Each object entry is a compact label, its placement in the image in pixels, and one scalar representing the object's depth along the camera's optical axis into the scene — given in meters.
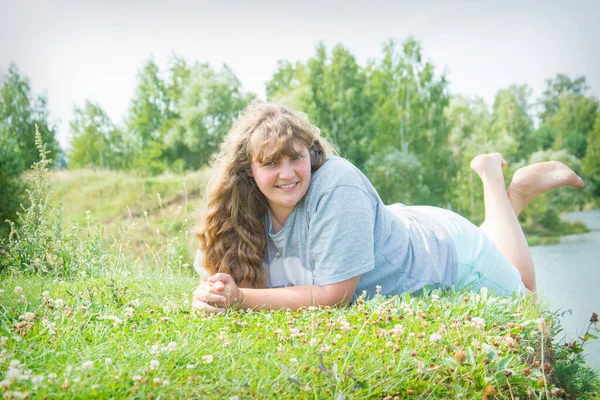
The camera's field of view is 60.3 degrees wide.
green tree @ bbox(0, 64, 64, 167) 15.30
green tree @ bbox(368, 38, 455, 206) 19.84
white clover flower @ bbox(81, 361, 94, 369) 1.90
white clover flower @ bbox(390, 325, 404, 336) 2.48
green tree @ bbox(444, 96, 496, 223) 19.81
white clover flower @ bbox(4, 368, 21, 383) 1.68
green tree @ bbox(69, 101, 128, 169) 20.52
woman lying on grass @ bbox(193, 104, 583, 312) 3.13
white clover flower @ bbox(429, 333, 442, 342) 2.31
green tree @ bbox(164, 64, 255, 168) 20.66
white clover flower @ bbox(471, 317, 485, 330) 2.56
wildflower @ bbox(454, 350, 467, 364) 2.16
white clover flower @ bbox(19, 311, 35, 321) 2.54
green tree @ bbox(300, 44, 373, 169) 20.38
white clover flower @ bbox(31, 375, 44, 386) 1.69
